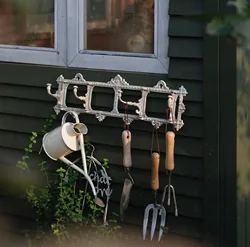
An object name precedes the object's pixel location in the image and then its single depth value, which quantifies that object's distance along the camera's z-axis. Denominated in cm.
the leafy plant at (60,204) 588
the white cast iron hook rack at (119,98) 523
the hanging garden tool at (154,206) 529
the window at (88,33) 545
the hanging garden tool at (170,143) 517
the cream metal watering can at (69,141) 579
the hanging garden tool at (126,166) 547
